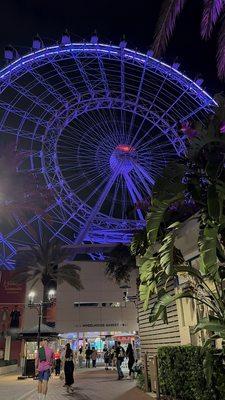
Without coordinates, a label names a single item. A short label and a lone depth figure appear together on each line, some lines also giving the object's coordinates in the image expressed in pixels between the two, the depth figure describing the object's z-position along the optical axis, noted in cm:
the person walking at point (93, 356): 3526
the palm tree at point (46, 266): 3928
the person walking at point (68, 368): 1625
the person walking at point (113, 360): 3265
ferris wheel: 3297
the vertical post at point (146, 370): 1409
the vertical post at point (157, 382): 1179
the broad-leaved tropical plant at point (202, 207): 754
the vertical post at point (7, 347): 3509
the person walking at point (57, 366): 2708
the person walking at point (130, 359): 2131
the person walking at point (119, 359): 2075
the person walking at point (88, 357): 3604
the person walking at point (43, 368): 1289
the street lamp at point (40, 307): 2608
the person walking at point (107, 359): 3161
